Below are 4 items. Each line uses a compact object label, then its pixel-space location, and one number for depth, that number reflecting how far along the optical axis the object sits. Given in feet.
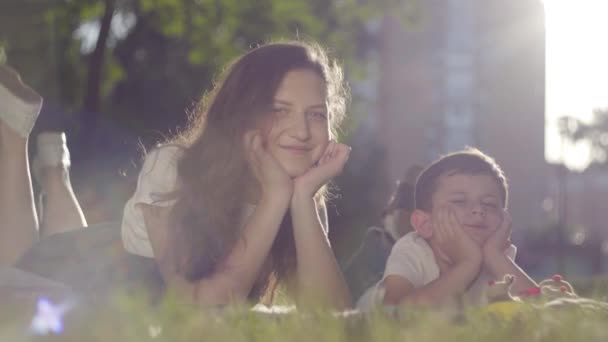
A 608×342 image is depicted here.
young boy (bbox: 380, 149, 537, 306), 13.26
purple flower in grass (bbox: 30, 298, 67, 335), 6.77
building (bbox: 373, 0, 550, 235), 146.30
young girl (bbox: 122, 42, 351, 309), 11.81
